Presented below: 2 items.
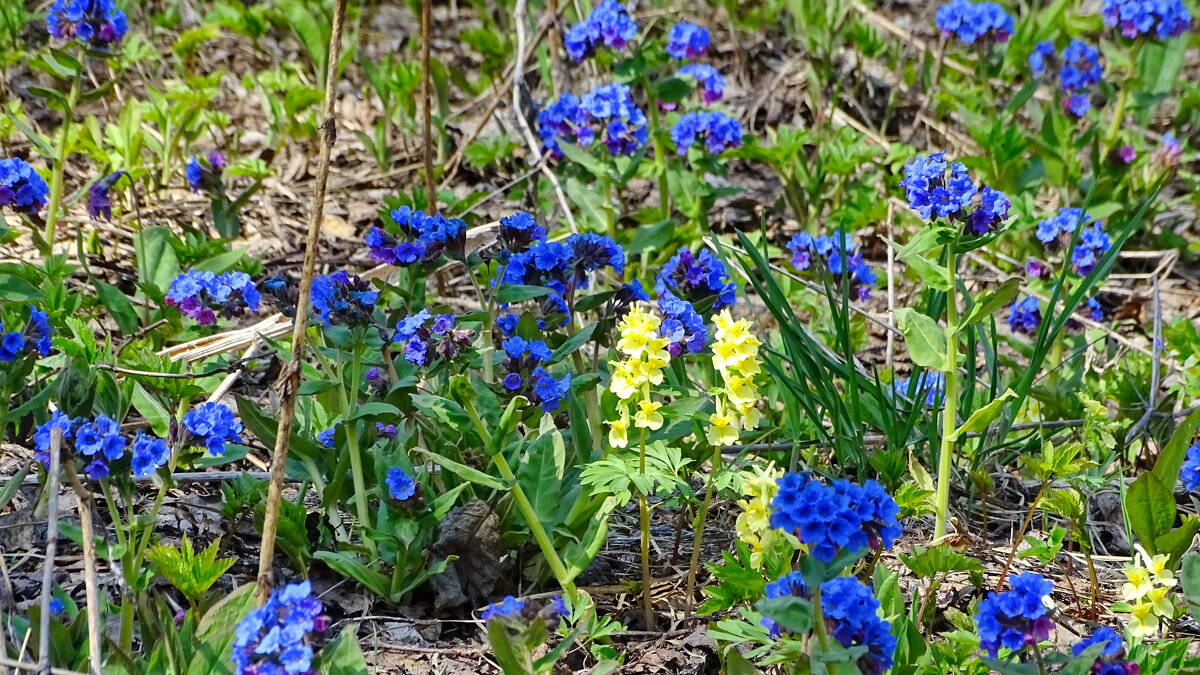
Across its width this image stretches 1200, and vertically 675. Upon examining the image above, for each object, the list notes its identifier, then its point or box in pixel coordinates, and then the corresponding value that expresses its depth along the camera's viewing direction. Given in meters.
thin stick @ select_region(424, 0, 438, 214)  3.24
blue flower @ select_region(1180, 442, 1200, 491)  2.42
